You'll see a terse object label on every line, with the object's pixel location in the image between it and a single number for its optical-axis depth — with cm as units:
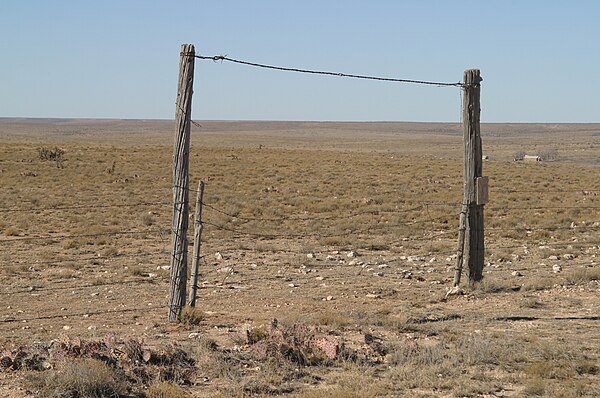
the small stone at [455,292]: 1144
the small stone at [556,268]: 1335
